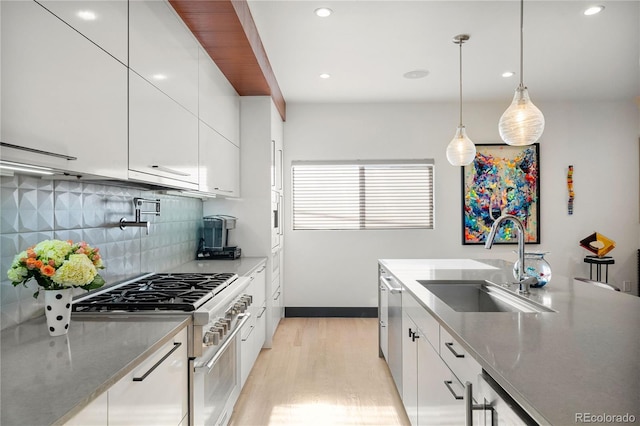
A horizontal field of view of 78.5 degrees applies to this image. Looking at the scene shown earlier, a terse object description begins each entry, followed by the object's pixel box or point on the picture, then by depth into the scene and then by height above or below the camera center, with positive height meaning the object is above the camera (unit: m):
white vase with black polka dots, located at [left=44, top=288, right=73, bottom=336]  1.26 -0.31
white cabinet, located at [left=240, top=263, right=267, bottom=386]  2.69 -0.87
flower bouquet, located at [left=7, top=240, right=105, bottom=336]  1.21 -0.18
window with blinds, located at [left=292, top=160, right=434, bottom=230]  4.83 +0.21
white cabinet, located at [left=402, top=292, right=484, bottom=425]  1.37 -0.71
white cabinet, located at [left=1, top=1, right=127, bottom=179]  1.04 +0.37
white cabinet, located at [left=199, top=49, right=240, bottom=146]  2.67 +0.88
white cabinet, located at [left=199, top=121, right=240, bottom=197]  2.65 +0.39
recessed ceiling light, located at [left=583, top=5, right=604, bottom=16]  2.60 +1.37
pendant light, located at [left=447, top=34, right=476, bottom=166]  3.08 +0.52
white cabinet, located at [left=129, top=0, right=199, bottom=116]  1.70 +0.82
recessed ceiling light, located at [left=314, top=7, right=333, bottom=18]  2.58 +1.35
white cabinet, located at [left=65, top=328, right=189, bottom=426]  0.98 -0.54
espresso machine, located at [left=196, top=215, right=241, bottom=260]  3.46 -0.24
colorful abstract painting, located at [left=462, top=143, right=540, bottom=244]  4.73 +0.30
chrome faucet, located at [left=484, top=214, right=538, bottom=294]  1.90 -0.20
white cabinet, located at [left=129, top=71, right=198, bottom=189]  1.67 +0.38
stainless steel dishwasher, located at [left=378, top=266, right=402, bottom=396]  2.52 -0.78
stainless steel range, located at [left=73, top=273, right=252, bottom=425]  1.61 -0.44
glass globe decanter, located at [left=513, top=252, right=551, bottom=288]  1.95 -0.28
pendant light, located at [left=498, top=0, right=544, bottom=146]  2.08 +0.50
